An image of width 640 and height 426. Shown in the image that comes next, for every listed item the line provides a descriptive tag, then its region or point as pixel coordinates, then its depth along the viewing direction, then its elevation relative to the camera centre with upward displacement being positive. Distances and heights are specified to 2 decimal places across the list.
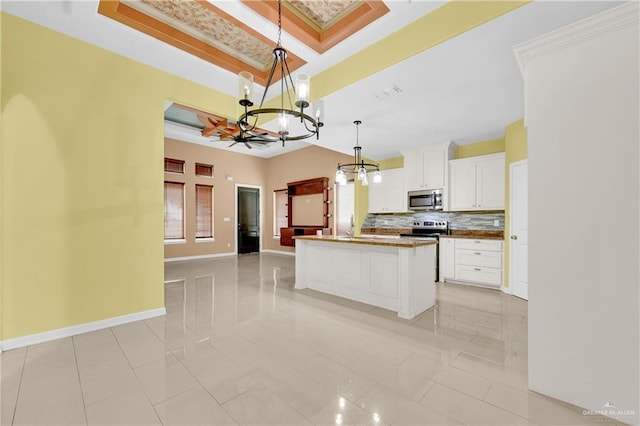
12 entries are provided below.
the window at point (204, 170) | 7.74 +1.23
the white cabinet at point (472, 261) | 4.53 -0.90
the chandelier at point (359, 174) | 4.03 +0.57
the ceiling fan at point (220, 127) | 5.35 +1.79
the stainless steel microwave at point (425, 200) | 5.25 +0.22
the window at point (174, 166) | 7.11 +1.25
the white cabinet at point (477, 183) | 4.63 +0.50
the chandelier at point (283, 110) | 2.03 +0.91
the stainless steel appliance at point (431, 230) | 5.21 -0.40
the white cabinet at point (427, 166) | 5.19 +0.91
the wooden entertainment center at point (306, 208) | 7.71 +0.08
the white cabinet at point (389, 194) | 5.86 +0.38
